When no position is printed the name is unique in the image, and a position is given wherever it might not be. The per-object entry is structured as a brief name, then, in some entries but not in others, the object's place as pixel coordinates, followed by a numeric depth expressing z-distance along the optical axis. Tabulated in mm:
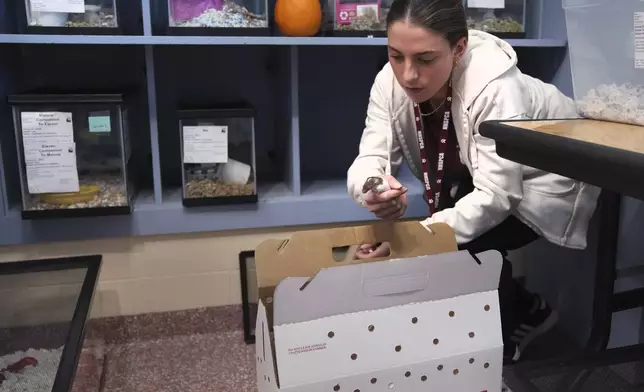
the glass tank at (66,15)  1383
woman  1144
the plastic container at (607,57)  865
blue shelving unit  1494
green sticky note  1466
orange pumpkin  1489
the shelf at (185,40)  1345
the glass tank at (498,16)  1593
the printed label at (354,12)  1532
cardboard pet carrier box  838
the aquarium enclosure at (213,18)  1468
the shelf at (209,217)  1493
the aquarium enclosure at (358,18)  1529
